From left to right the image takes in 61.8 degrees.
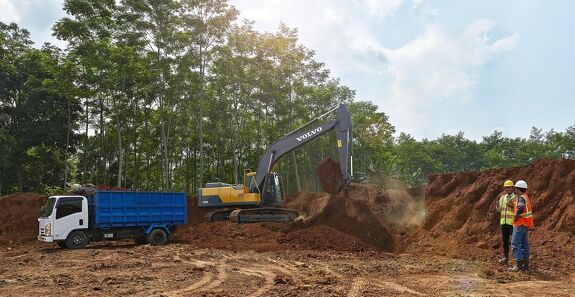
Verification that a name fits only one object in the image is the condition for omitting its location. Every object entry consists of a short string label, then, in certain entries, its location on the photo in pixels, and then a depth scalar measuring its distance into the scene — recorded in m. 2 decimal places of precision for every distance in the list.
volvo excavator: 18.83
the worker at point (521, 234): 9.99
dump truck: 15.70
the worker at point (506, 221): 11.06
